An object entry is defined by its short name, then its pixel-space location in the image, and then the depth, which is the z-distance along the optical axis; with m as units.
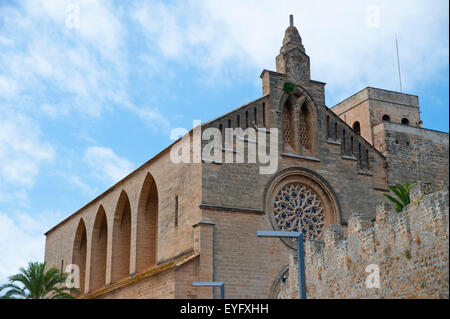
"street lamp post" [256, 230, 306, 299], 14.24
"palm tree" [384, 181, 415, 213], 24.36
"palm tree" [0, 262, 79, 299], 30.16
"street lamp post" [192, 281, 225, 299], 19.25
